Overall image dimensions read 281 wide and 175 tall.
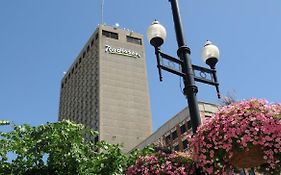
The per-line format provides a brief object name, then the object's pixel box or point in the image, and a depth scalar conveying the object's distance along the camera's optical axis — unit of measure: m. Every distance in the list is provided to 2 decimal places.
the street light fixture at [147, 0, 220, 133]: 8.35
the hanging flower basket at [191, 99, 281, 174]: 6.65
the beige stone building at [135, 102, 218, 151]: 63.64
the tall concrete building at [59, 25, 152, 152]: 100.75
